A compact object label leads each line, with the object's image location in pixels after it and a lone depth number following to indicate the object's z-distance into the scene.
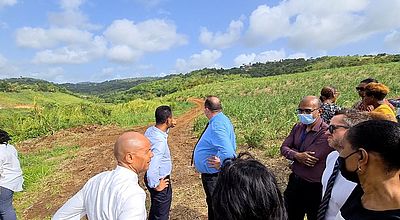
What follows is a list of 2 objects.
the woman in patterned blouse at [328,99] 4.32
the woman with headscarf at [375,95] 3.70
